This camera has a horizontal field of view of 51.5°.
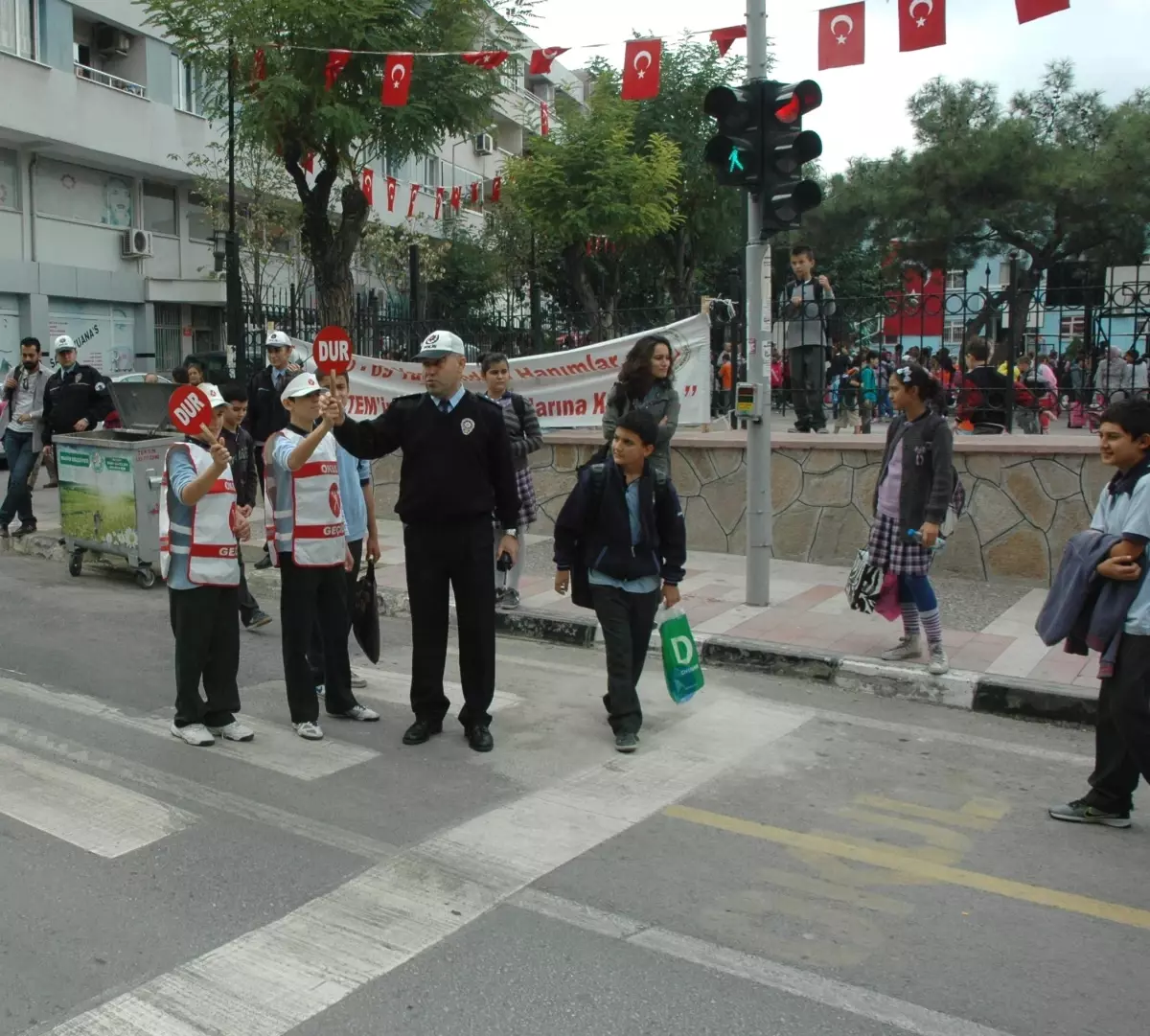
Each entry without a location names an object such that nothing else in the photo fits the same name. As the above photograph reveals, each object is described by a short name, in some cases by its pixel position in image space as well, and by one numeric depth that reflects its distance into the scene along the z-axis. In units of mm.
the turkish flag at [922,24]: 8094
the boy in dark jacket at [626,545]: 5605
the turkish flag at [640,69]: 10047
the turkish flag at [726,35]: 9391
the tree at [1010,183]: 30359
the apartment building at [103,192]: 25062
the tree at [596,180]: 24891
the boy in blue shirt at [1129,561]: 4297
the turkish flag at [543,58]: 10477
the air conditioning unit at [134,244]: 28375
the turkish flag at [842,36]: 8292
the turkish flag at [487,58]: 10969
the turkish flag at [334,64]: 13016
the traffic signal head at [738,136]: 7832
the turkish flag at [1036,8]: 7664
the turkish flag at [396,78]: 11633
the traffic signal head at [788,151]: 7773
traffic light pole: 7980
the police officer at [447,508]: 5484
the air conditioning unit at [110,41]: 27438
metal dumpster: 9477
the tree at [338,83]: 14977
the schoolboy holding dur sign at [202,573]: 5469
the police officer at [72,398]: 11352
